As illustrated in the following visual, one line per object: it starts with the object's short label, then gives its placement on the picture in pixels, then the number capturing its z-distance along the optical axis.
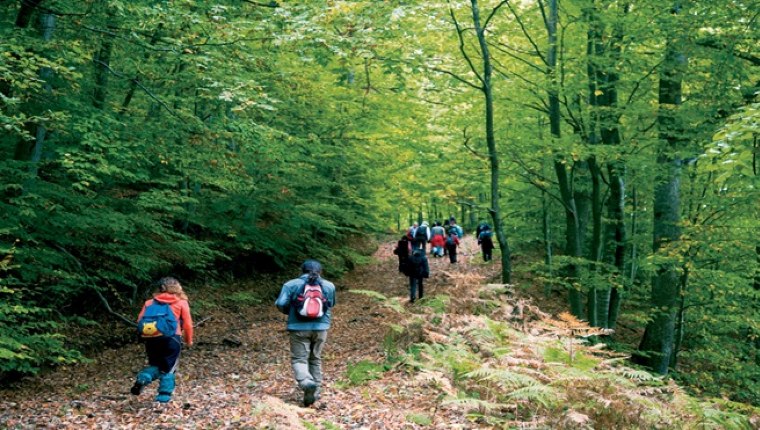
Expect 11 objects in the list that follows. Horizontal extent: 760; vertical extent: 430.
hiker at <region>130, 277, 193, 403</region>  7.05
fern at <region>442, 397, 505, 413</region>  5.18
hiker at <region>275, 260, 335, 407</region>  6.89
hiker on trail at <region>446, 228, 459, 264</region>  22.50
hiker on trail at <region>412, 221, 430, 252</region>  15.99
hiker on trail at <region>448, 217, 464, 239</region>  23.03
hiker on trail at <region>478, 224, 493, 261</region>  22.53
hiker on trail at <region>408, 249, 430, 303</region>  15.02
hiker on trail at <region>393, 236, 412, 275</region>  17.10
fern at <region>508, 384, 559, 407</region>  5.10
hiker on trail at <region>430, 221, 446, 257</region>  24.88
